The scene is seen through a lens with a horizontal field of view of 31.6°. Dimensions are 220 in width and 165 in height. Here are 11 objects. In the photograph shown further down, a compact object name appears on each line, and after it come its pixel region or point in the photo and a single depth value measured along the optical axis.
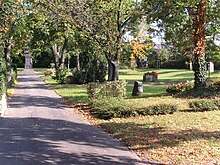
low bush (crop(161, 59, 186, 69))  65.69
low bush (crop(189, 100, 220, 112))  14.34
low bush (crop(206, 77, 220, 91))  18.42
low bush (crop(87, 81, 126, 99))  17.37
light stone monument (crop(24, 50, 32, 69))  84.12
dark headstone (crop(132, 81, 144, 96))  21.10
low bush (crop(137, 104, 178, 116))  13.65
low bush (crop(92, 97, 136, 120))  13.56
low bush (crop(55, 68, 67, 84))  35.00
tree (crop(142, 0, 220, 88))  19.20
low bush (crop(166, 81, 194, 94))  20.72
